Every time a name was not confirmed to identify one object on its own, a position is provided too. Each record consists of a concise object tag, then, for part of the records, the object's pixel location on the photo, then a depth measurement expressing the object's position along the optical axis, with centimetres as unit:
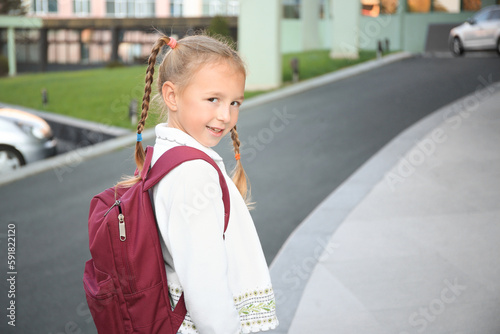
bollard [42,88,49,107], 1875
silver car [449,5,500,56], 1989
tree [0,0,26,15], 4003
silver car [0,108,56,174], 1024
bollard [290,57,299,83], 1788
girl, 170
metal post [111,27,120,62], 4272
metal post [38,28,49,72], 4417
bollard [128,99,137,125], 1446
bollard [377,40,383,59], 2147
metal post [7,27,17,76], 3664
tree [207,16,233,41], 2823
